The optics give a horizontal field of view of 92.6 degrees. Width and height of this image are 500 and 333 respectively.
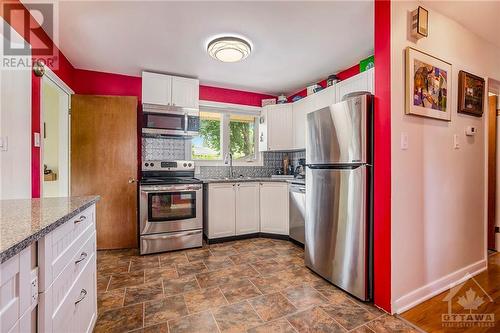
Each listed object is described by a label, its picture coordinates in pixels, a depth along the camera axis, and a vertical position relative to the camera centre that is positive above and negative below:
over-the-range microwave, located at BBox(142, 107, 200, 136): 3.25 +0.60
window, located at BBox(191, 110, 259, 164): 3.92 +0.47
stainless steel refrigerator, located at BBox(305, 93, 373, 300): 1.88 -0.25
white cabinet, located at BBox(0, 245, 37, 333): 0.63 -0.38
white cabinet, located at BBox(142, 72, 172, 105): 3.23 +1.05
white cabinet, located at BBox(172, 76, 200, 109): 3.38 +1.05
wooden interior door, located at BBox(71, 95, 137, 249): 3.04 +0.05
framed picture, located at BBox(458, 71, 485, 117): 2.17 +0.67
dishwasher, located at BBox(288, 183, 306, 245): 3.13 -0.62
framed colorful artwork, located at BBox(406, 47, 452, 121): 1.79 +0.63
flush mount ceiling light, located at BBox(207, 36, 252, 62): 2.40 +1.21
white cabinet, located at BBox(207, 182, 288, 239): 3.34 -0.64
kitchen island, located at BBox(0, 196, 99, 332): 0.68 -0.37
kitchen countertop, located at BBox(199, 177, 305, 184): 3.31 -0.22
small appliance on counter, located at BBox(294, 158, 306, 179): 3.92 -0.07
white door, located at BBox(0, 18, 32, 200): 1.64 +0.27
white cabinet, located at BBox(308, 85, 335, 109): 3.08 +0.91
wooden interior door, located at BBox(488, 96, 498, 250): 2.99 -0.02
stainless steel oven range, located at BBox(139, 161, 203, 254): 2.95 -0.63
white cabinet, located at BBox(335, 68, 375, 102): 2.51 +0.92
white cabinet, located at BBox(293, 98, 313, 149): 3.58 +0.69
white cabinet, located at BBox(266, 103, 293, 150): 3.92 +0.62
